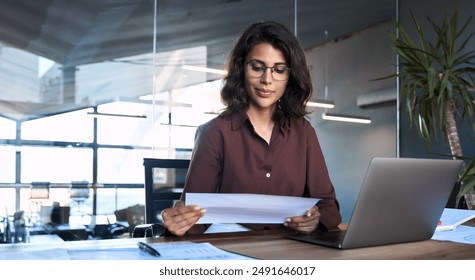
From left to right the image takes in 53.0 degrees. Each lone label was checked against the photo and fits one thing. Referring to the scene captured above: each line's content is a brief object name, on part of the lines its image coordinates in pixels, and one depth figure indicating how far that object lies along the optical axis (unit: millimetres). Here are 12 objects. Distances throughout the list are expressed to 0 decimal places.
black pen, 1039
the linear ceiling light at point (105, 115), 4160
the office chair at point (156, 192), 2254
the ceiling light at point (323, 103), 5535
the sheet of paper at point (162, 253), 994
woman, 1839
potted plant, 3912
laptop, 1101
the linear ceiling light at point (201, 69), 4555
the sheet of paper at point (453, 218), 1562
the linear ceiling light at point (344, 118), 5605
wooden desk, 1062
